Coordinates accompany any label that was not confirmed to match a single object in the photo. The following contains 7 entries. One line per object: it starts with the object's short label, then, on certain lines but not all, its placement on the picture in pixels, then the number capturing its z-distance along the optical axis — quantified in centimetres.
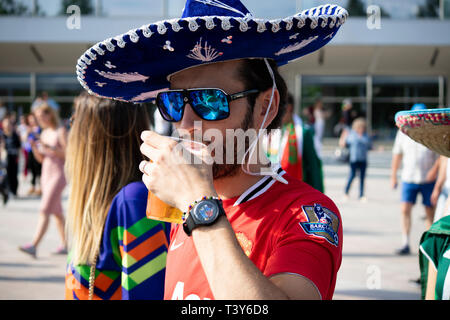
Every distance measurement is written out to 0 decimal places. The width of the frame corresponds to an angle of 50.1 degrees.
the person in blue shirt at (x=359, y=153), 1059
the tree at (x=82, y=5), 2111
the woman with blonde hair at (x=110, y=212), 206
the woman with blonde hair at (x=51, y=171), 614
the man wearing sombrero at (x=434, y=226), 178
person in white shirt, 617
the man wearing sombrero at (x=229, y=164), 122
